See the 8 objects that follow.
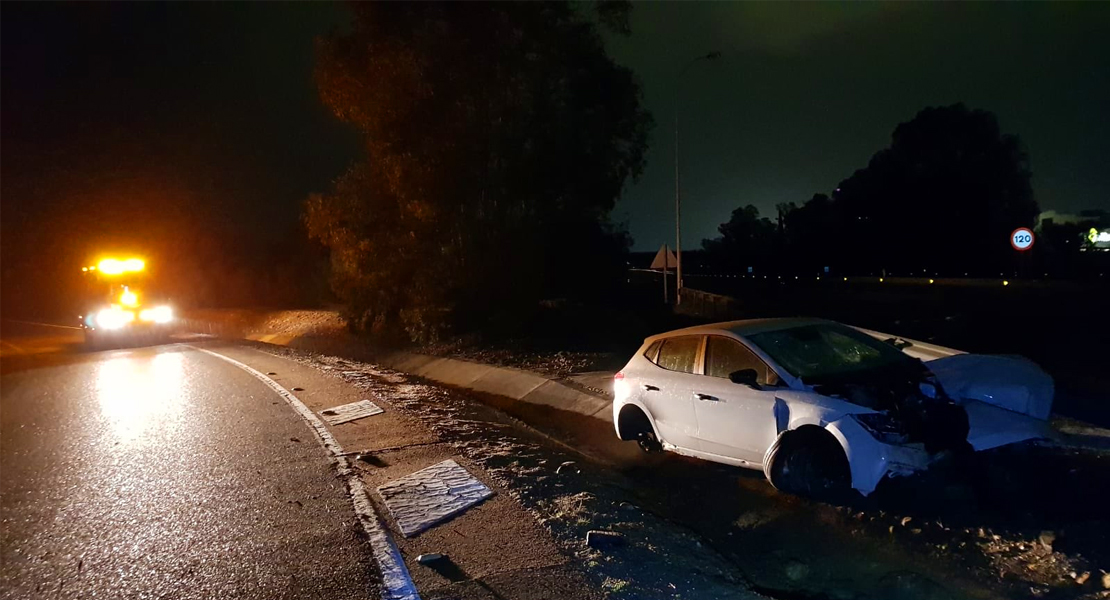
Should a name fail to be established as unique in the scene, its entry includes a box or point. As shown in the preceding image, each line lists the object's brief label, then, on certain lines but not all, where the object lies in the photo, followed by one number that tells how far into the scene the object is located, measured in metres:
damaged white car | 6.80
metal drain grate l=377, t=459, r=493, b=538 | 7.21
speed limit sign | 28.11
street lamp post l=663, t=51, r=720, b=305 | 32.12
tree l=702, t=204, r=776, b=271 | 83.21
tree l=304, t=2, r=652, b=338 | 21.03
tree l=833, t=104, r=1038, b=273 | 62.56
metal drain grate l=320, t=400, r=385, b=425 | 12.38
